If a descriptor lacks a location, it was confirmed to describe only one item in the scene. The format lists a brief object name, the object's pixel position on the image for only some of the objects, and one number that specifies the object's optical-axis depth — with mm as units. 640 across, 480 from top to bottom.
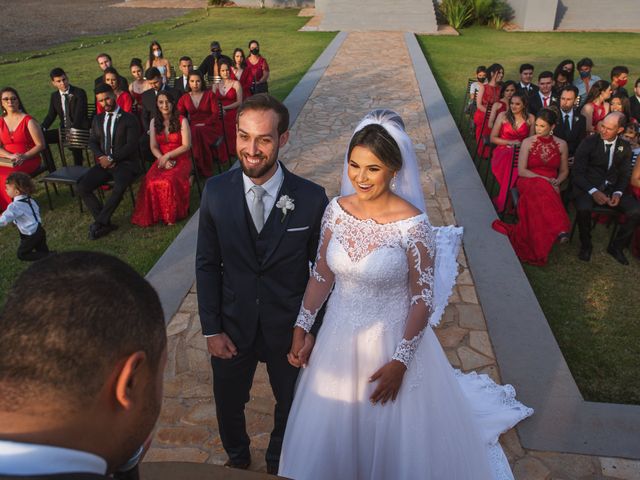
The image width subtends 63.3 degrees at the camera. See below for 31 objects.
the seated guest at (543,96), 9773
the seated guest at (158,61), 12258
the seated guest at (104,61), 10764
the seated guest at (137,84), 10422
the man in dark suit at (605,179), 6820
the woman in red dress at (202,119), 9117
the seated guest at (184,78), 10688
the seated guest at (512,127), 8320
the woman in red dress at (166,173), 7492
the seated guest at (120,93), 9391
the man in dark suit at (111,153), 7465
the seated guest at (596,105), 9172
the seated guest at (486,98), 10037
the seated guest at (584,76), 11367
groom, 2953
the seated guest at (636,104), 9492
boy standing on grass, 6184
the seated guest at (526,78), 10414
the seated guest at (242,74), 12164
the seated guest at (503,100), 9359
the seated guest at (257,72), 12359
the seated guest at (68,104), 8719
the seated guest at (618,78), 10180
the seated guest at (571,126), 8547
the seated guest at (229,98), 10109
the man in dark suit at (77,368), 1049
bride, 3031
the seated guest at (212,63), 12622
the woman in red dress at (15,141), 7734
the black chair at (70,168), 7685
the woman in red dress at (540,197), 6609
